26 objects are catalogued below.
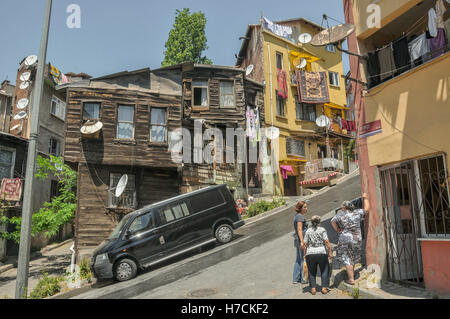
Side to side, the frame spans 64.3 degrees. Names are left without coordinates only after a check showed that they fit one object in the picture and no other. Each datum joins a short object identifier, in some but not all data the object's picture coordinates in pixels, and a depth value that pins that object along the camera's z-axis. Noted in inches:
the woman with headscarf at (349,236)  307.9
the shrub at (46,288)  466.5
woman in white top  296.7
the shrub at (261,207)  769.6
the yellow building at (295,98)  1170.6
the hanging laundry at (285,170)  1109.5
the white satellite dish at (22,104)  987.0
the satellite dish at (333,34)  355.3
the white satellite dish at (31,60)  996.6
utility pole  287.9
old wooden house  711.7
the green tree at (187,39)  1353.3
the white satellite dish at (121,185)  650.2
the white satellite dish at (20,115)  968.3
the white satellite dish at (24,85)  999.6
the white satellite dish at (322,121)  1200.0
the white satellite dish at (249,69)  1145.4
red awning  1045.2
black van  458.6
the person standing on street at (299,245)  334.6
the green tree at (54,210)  689.6
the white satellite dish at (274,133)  1022.4
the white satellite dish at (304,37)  1252.0
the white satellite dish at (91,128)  695.7
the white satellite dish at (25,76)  988.6
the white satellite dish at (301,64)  1237.7
